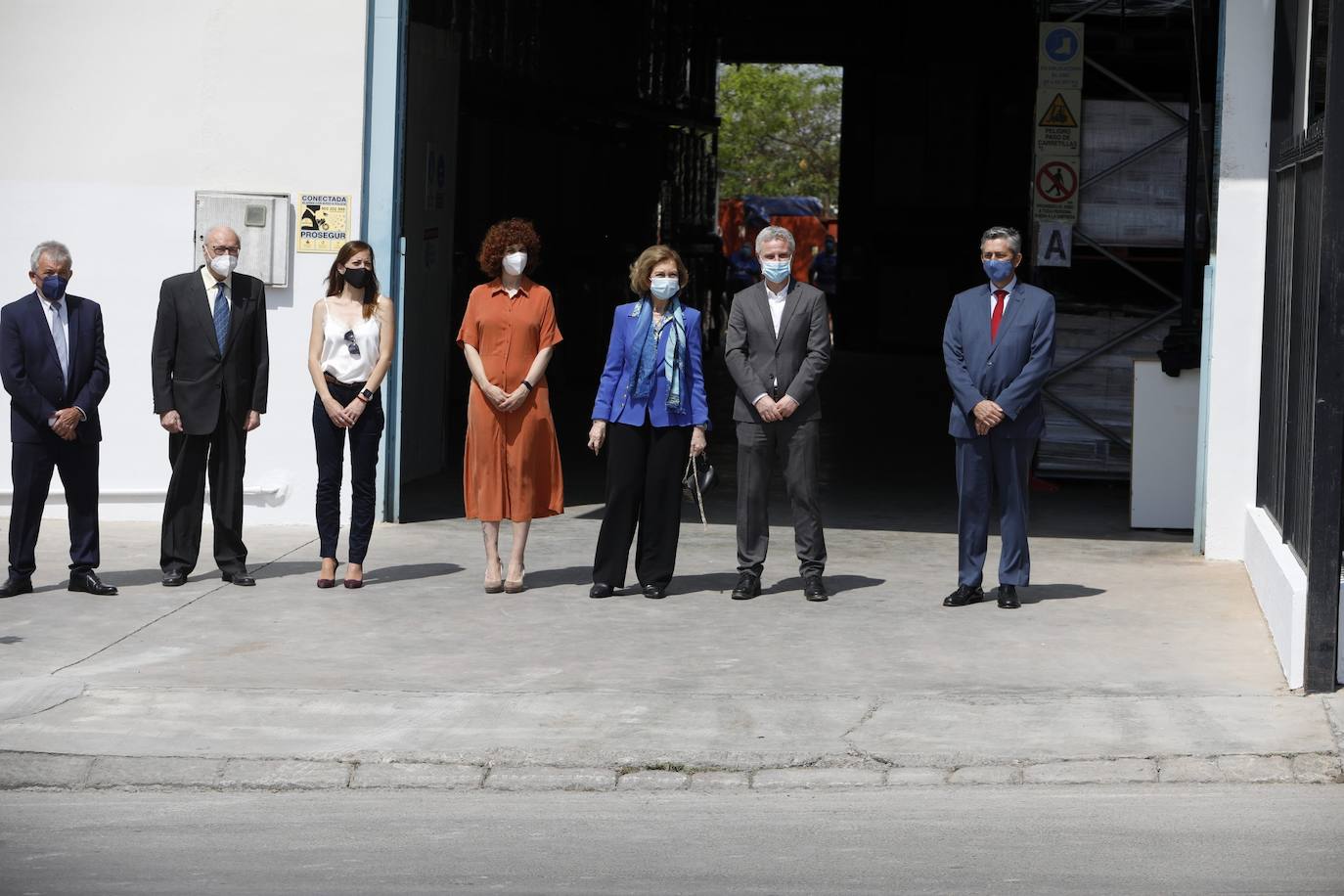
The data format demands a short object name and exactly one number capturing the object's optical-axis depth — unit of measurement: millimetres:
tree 70625
